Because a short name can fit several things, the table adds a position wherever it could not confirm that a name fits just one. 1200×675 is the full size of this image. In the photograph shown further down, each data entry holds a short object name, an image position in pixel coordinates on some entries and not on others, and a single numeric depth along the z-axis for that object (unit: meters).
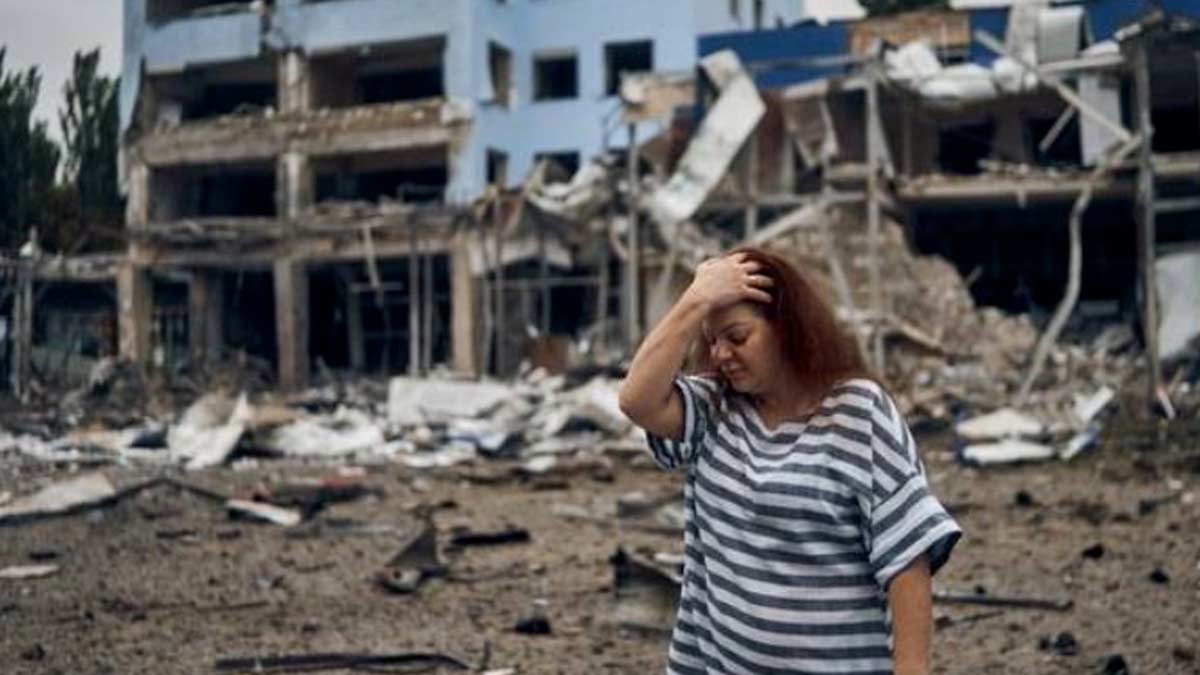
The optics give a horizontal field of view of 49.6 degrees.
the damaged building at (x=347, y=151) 25.64
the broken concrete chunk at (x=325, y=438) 15.44
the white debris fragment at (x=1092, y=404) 15.57
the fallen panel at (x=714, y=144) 20.70
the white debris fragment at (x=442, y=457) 14.48
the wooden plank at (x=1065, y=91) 18.56
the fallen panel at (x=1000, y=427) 14.78
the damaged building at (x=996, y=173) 18.73
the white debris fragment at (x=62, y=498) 9.85
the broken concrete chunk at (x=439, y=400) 17.58
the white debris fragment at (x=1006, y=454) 13.61
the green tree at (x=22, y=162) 19.16
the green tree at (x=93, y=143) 28.77
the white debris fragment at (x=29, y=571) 7.48
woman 2.07
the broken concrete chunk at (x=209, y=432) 14.56
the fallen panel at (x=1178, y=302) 17.88
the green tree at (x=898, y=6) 34.22
